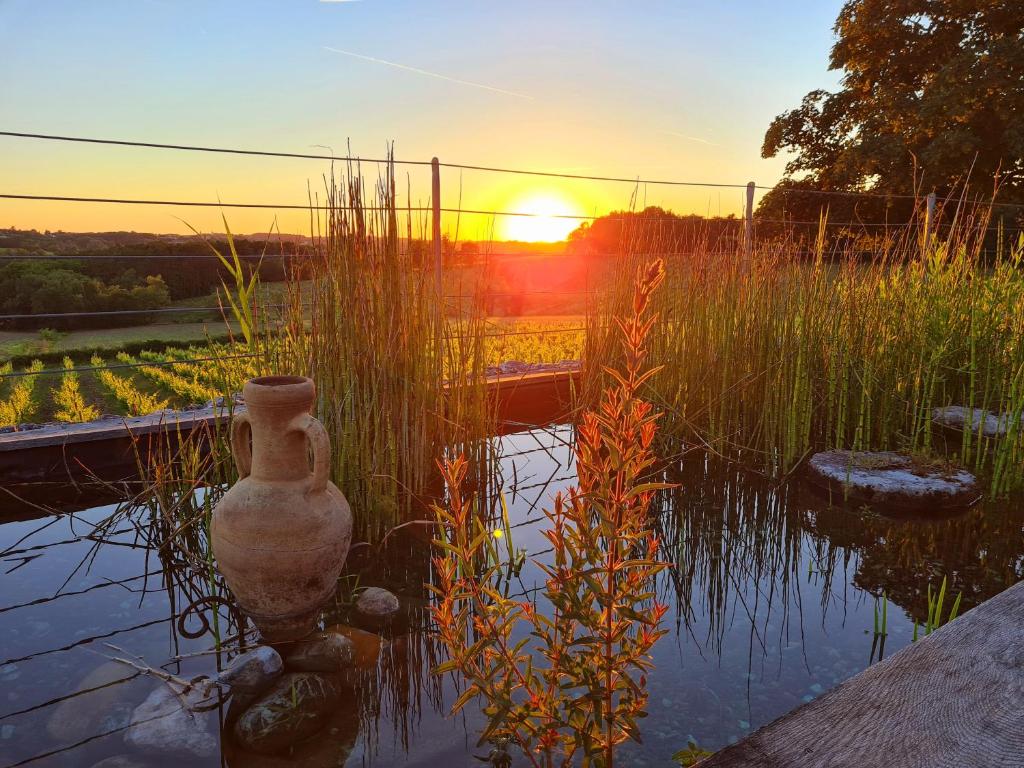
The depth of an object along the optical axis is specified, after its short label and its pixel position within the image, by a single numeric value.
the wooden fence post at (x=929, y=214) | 4.38
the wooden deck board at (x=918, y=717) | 0.77
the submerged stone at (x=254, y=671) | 1.38
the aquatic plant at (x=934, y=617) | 1.45
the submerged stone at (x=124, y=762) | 1.20
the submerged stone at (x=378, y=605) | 1.71
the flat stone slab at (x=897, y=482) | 2.39
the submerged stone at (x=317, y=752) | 1.22
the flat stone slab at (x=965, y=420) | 2.76
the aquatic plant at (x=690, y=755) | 1.20
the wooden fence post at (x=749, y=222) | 4.28
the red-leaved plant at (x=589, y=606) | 0.85
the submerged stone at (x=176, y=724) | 1.25
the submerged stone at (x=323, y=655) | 1.47
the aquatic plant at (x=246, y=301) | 1.72
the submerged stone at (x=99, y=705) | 1.30
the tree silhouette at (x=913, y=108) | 10.20
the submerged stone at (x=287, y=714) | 1.25
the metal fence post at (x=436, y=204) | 3.63
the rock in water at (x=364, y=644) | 1.52
